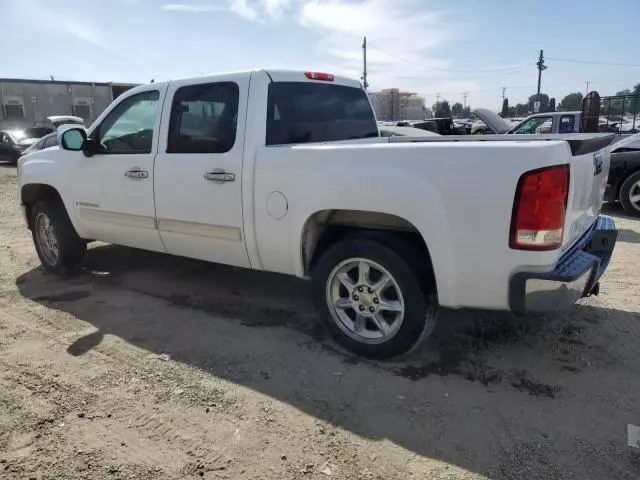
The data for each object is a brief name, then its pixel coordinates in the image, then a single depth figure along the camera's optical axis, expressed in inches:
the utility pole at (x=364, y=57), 2061.4
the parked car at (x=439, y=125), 713.0
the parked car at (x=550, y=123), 553.9
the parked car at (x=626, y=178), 326.6
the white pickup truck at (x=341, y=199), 109.4
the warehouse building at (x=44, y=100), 1048.4
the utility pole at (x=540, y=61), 2180.1
